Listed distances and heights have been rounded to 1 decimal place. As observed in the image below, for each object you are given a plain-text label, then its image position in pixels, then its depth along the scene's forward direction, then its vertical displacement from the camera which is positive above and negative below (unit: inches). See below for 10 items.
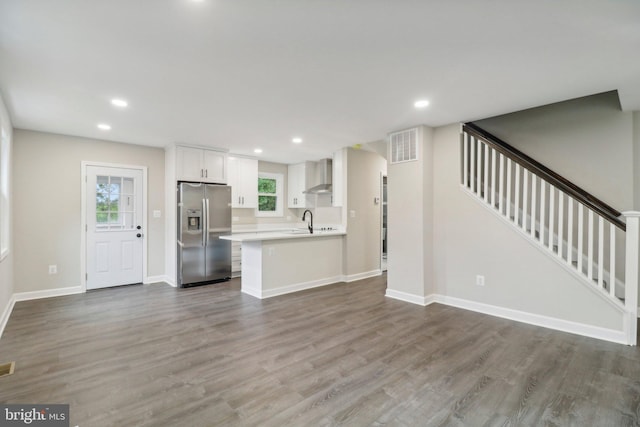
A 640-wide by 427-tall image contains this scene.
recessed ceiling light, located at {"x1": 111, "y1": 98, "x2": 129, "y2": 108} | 125.7 +47.4
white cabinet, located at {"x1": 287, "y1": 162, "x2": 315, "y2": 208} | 265.3 +28.3
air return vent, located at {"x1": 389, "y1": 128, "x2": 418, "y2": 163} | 163.3 +37.7
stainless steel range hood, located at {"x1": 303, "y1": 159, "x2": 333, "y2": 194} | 241.0 +27.1
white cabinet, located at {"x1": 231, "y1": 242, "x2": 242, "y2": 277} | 228.8 -34.9
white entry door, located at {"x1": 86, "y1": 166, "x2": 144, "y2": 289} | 190.7 -8.3
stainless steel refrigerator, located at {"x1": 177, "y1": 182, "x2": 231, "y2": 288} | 202.1 -13.3
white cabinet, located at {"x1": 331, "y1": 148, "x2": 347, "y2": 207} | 218.4 +26.5
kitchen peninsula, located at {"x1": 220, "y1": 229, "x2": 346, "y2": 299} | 175.5 -30.7
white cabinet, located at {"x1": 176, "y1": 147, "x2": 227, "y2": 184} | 203.3 +34.2
